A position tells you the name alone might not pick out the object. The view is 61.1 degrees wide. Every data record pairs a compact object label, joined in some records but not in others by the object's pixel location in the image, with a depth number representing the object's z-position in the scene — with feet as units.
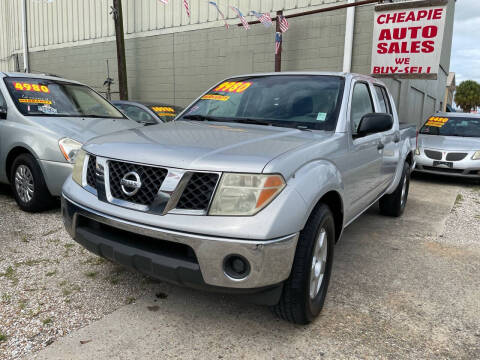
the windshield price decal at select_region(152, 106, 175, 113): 25.31
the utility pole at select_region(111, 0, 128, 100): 37.78
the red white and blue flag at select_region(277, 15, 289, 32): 33.32
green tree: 212.33
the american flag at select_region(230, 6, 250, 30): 35.09
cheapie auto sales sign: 29.68
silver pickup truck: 6.66
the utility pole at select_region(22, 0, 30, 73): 56.15
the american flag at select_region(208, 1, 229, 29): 37.39
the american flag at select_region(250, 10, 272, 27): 32.81
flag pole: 34.47
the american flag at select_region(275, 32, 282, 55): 34.19
